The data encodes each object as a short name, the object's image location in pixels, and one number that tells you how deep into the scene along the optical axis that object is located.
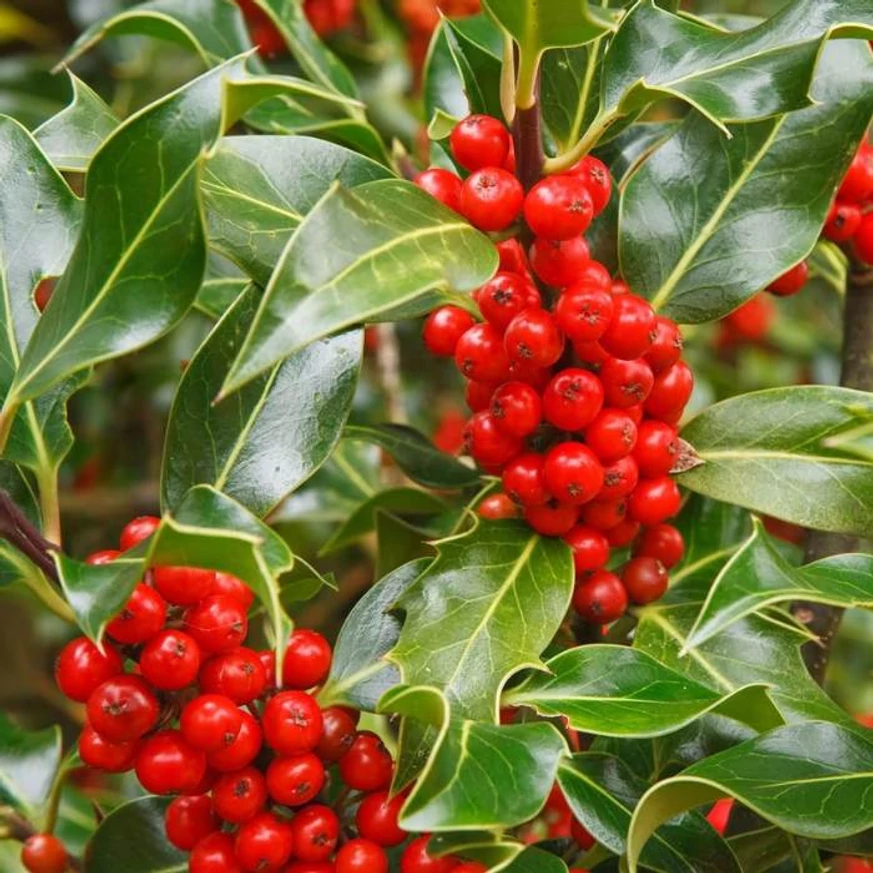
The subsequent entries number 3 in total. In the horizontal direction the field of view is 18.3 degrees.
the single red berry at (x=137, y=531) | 0.37
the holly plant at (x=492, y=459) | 0.35
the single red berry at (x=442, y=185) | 0.37
